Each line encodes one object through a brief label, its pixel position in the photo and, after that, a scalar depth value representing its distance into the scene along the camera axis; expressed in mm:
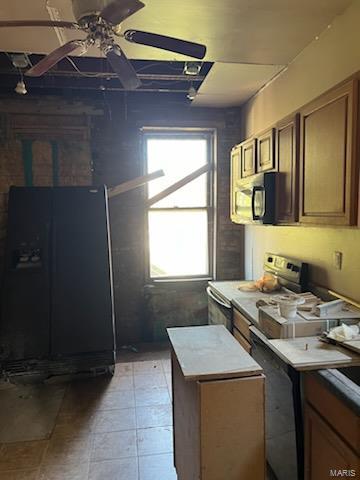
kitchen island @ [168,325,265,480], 1418
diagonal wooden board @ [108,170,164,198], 4027
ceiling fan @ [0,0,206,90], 1615
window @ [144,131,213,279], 4328
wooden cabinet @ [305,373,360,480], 1323
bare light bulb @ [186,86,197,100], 3574
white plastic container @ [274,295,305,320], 2031
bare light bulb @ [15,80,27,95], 3295
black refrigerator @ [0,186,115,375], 3457
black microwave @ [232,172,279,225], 2672
